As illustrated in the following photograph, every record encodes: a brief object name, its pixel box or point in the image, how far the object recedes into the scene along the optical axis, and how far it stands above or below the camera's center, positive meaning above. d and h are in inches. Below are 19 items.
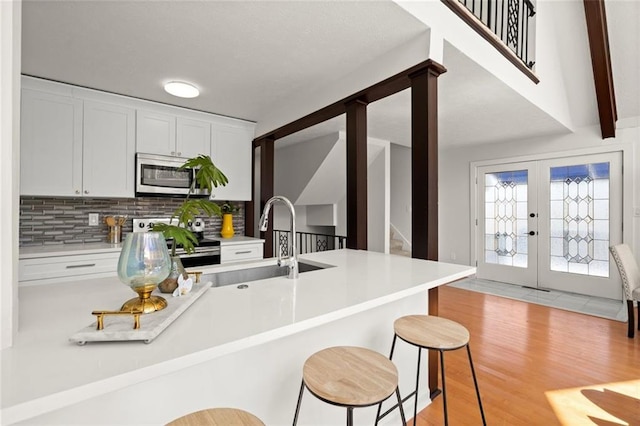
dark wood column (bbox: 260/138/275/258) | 149.3 +21.5
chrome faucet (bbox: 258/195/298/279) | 54.9 -6.1
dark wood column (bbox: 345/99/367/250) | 95.3 +12.4
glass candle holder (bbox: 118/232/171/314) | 33.2 -6.1
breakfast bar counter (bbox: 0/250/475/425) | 23.5 -12.6
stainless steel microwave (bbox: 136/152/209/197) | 121.5 +15.8
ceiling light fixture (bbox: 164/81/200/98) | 105.4 +45.3
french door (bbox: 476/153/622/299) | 150.9 -4.5
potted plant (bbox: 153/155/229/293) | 40.7 +0.2
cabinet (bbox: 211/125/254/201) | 143.6 +27.7
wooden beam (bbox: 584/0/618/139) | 114.6 +64.0
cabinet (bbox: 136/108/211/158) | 123.4 +34.6
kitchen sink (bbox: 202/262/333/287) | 62.4 -13.9
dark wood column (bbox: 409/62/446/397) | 74.3 +10.6
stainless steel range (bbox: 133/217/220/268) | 123.3 -15.6
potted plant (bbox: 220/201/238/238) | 152.2 -4.6
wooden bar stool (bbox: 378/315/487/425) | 52.2 -22.6
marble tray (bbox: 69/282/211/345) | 27.5 -11.4
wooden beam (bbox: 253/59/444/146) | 78.4 +37.0
